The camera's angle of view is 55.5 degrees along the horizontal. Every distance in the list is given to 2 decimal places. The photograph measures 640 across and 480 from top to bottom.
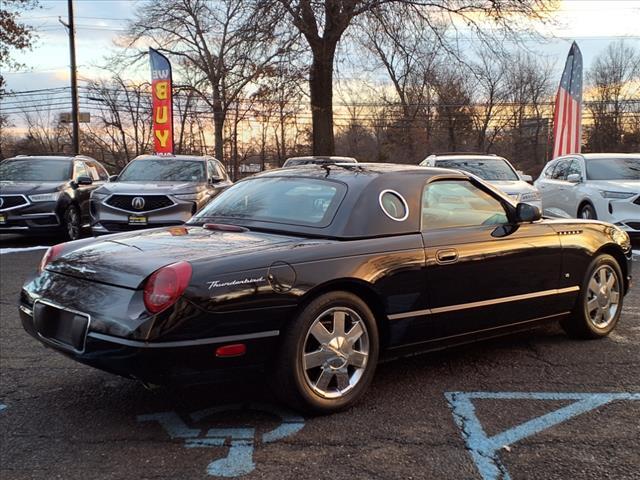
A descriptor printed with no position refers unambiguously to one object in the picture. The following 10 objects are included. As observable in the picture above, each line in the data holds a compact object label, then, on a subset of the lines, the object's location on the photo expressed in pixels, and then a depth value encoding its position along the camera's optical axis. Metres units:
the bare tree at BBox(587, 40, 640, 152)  45.77
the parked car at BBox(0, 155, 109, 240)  10.93
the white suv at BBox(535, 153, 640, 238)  10.01
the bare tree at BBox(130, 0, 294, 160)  17.33
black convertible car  3.09
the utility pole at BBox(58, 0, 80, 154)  25.22
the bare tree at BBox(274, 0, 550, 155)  17.11
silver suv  9.93
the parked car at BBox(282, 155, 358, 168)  15.10
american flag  19.81
